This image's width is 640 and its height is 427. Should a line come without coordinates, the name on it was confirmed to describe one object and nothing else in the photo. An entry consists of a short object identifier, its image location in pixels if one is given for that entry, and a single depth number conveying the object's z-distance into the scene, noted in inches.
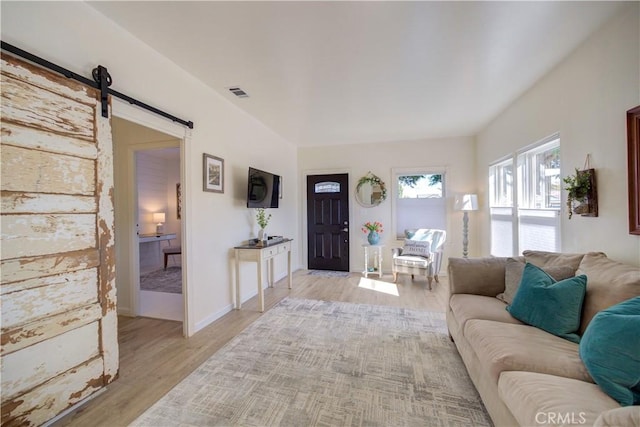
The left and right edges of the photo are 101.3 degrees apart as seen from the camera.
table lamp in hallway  238.5
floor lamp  170.4
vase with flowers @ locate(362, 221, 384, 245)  190.1
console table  125.8
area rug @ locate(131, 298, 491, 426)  61.1
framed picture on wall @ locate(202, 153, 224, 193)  110.0
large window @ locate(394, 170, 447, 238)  192.4
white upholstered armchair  160.7
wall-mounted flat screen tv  133.3
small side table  189.3
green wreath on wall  200.2
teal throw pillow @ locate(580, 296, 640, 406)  39.8
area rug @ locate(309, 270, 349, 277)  196.2
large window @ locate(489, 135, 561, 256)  102.5
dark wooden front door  209.0
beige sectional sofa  39.4
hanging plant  78.4
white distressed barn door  51.9
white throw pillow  168.6
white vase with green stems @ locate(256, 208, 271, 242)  139.2
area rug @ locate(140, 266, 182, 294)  163.0
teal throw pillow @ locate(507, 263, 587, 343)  60.3
